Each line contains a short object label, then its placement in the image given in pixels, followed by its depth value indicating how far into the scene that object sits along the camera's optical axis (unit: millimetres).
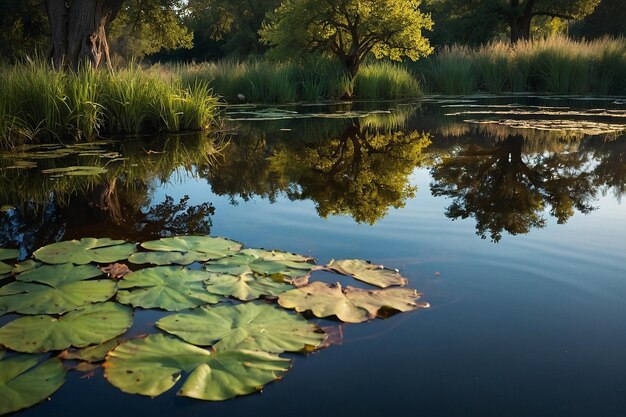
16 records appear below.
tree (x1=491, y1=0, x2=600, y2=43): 22969
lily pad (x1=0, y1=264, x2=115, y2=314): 1634
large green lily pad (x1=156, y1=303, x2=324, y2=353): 1397
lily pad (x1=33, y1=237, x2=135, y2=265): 2033
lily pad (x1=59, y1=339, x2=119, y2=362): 1367
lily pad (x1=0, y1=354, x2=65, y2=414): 1180
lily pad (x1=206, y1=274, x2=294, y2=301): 1705
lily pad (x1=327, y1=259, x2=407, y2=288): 1812
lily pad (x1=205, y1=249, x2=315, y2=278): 1891
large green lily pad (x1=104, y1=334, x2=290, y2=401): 1209
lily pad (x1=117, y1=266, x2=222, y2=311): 1655
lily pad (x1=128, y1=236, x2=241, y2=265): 2043
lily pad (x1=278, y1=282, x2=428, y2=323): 1592
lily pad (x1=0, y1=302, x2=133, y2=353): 1413
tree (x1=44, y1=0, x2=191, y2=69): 9695
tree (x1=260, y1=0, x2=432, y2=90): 12461
